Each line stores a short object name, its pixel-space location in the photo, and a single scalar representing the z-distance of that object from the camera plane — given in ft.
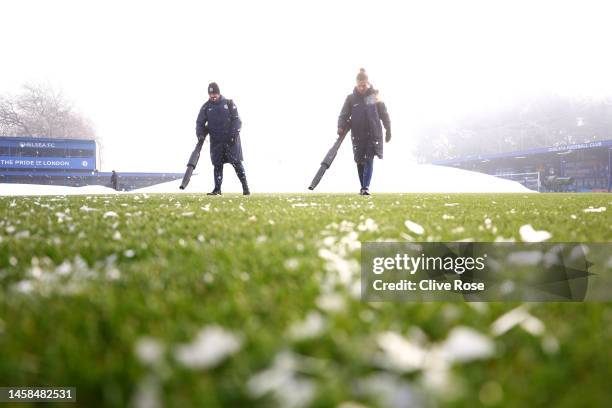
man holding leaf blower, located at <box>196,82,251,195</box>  30.37
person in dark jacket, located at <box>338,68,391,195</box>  29.76
